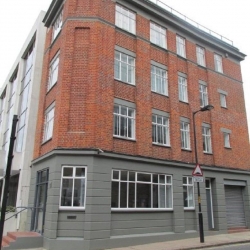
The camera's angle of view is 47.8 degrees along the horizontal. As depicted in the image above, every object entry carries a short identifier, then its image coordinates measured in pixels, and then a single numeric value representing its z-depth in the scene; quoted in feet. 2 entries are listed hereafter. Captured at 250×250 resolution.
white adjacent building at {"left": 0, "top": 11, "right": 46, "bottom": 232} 53.11
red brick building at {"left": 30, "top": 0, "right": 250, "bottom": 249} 42.47
